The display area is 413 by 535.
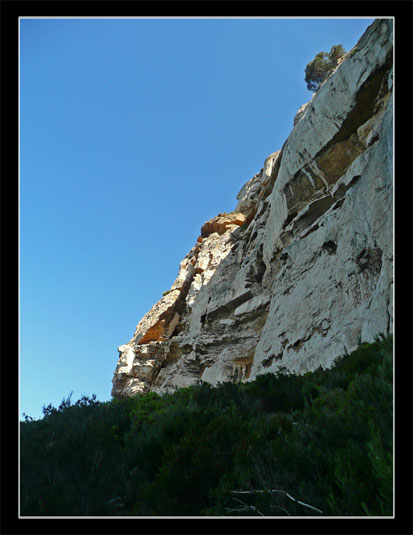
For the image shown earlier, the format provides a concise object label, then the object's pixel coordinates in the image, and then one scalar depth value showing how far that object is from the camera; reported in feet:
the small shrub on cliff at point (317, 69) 136.46
